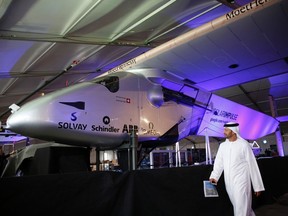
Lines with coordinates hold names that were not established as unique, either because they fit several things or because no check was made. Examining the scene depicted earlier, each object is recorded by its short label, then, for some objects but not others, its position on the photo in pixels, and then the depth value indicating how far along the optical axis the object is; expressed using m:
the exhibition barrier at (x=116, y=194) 2.34
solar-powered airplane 4.07
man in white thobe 3.70
